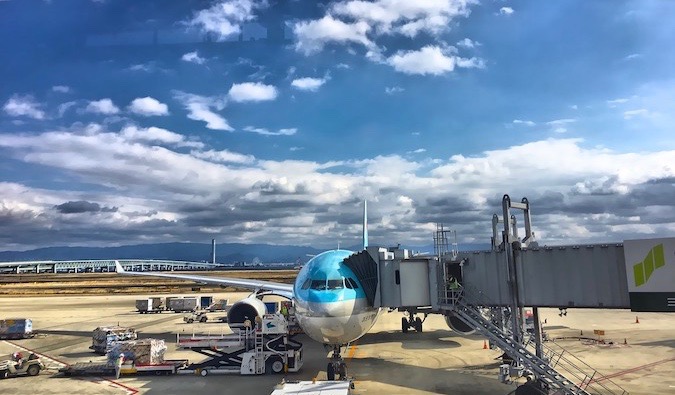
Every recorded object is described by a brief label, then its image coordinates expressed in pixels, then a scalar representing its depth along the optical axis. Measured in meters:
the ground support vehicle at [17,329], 35.06
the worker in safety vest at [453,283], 18.59
